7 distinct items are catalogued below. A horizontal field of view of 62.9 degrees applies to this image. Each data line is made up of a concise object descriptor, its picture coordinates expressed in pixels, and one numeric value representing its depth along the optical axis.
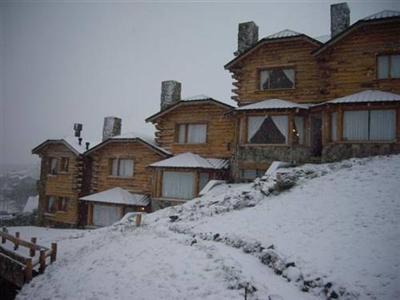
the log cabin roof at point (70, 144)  32.87
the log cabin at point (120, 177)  28.86
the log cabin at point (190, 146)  26.38
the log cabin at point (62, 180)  32.59
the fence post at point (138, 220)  18.17
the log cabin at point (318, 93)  21.08
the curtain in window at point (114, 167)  31.67
